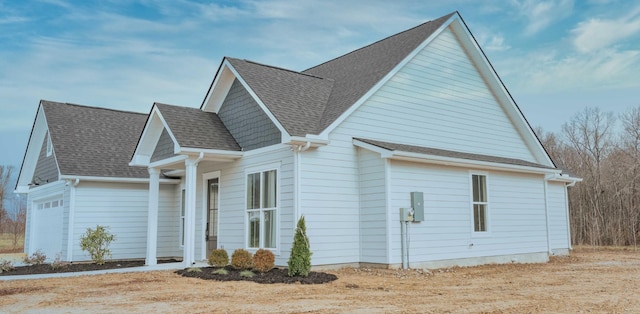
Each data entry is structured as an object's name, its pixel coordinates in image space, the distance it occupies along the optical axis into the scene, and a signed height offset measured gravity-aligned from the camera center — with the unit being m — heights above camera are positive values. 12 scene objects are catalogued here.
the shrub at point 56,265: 13.54 -1.15
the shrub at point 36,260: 15.69 -1.17
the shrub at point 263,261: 11.04 -0.89
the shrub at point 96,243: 14.87 -0.63
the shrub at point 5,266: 13.67 -1.19
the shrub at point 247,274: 10.64 -1.12
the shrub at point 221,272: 10.98 -1.11
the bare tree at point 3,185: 32.86 +2.94
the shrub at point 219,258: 12.04 -0.90
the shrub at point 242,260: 11.45 -0.89
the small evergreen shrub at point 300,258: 10.38 -0.78
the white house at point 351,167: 12.07 +1.38
